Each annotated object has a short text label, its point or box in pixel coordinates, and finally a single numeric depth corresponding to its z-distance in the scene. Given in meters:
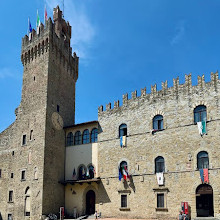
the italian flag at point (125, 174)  26.58
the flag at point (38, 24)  33.90
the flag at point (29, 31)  34.81
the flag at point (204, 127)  23.83
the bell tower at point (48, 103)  28.42
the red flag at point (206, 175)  22.80
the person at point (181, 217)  22.07
